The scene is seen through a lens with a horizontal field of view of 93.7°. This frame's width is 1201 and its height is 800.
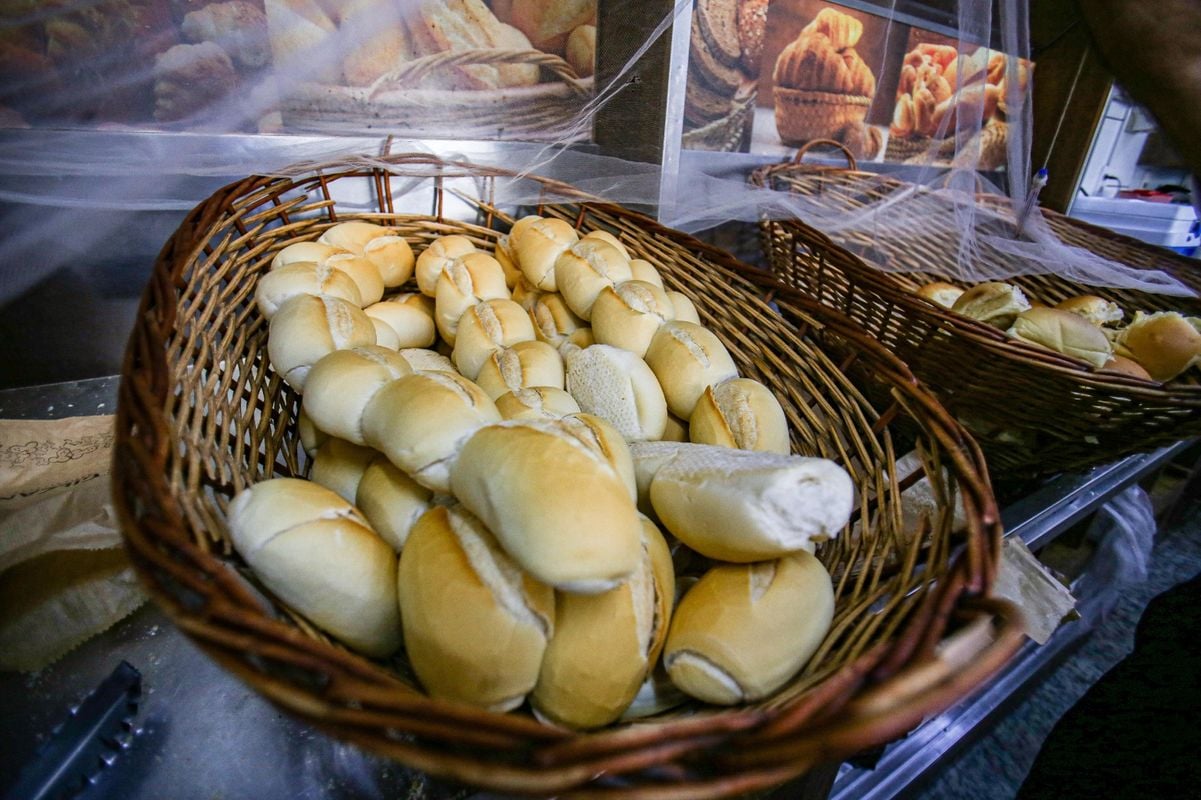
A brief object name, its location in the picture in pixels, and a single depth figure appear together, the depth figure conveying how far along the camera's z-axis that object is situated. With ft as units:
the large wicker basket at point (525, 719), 1.14
